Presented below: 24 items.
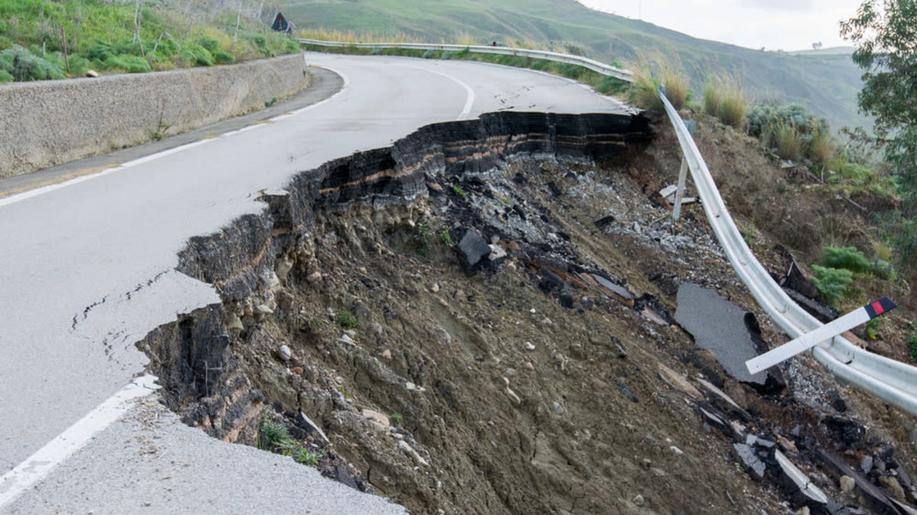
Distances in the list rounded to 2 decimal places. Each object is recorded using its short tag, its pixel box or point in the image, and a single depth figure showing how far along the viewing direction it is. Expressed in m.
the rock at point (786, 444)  8.37
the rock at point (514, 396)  7.17
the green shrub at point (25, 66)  9.40
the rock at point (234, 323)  5.45
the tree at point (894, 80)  13.91
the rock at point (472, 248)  9.16
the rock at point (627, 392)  7.99
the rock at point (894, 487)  8.52
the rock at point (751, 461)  7.60
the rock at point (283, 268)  6.82
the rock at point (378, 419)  5.65
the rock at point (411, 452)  5.52
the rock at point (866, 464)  8.72
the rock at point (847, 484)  8.10
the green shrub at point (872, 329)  12.25
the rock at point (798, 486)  7.47
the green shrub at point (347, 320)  6.92
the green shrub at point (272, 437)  4.50
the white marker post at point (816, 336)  7.14
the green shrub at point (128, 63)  11.20
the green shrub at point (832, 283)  12.62
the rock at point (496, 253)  9.38
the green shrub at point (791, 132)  16.33
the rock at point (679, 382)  8.52
